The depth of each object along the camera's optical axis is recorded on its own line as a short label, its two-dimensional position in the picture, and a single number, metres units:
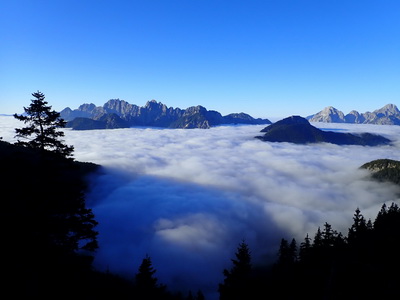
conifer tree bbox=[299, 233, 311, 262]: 72.19
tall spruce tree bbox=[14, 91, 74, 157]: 23.55
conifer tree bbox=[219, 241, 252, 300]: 31.14
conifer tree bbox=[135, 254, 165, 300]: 34.78
